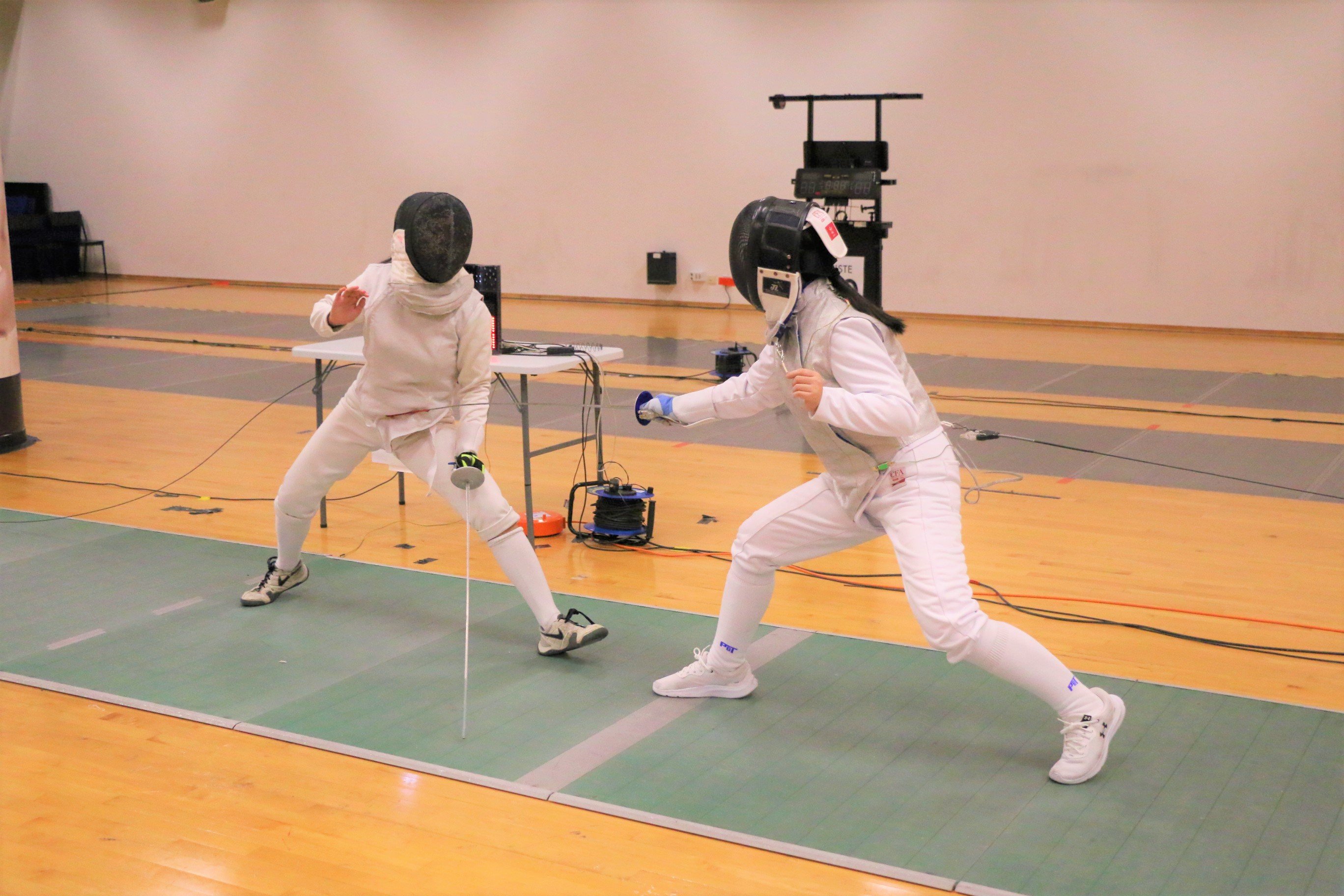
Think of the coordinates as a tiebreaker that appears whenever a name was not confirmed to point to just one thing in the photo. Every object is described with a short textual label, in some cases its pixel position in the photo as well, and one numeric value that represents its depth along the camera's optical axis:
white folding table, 3.95
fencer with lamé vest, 2.43
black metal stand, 6.80
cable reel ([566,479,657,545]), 4.18
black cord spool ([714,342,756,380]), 5.74
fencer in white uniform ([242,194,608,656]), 3.06
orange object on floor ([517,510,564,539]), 4.25
